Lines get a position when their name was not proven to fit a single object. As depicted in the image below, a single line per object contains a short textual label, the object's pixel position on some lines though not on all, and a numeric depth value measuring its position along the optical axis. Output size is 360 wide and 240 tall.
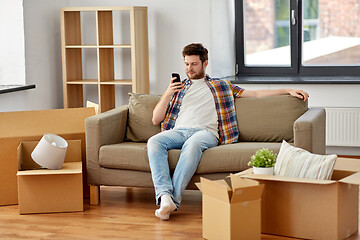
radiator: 7.03
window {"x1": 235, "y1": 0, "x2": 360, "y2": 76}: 7.62
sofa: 4.91
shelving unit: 7.46
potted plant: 4.38
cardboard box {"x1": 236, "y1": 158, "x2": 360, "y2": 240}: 4.13
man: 4.87
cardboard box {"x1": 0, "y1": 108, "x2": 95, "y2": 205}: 5.25
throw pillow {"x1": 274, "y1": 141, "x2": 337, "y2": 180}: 4.21
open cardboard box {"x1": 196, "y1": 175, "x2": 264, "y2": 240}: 4.05
